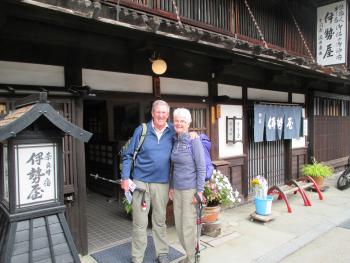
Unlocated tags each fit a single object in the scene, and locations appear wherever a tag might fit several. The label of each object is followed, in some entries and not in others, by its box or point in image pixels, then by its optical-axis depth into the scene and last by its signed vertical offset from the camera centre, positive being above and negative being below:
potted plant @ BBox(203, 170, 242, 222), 5.88 -1.36
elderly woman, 4.24 -0.66
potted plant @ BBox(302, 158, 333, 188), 9.77 -1.53
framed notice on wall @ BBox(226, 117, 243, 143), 7.94 -0.07
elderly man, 4.33 -0.63
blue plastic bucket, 6.84 -1.80
